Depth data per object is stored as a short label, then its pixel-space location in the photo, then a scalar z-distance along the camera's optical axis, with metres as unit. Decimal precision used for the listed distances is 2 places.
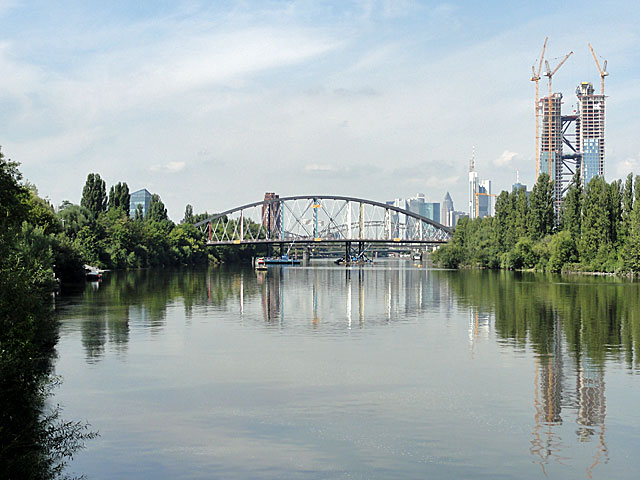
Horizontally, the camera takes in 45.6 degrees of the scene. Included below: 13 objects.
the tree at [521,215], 117.56
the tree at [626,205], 95.50
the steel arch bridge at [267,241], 170.50
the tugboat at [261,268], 129.84
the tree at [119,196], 129.25
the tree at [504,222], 121.25
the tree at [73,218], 97.31
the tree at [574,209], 105.81
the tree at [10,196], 36.28
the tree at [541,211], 114.38
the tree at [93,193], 116.62
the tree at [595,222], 97.69
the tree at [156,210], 152.38
